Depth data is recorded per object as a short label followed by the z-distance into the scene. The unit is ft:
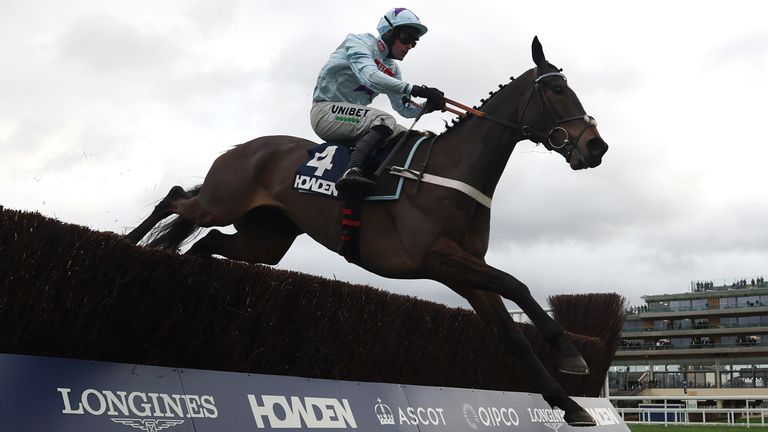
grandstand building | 250.29
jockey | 15.97
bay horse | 14.87
